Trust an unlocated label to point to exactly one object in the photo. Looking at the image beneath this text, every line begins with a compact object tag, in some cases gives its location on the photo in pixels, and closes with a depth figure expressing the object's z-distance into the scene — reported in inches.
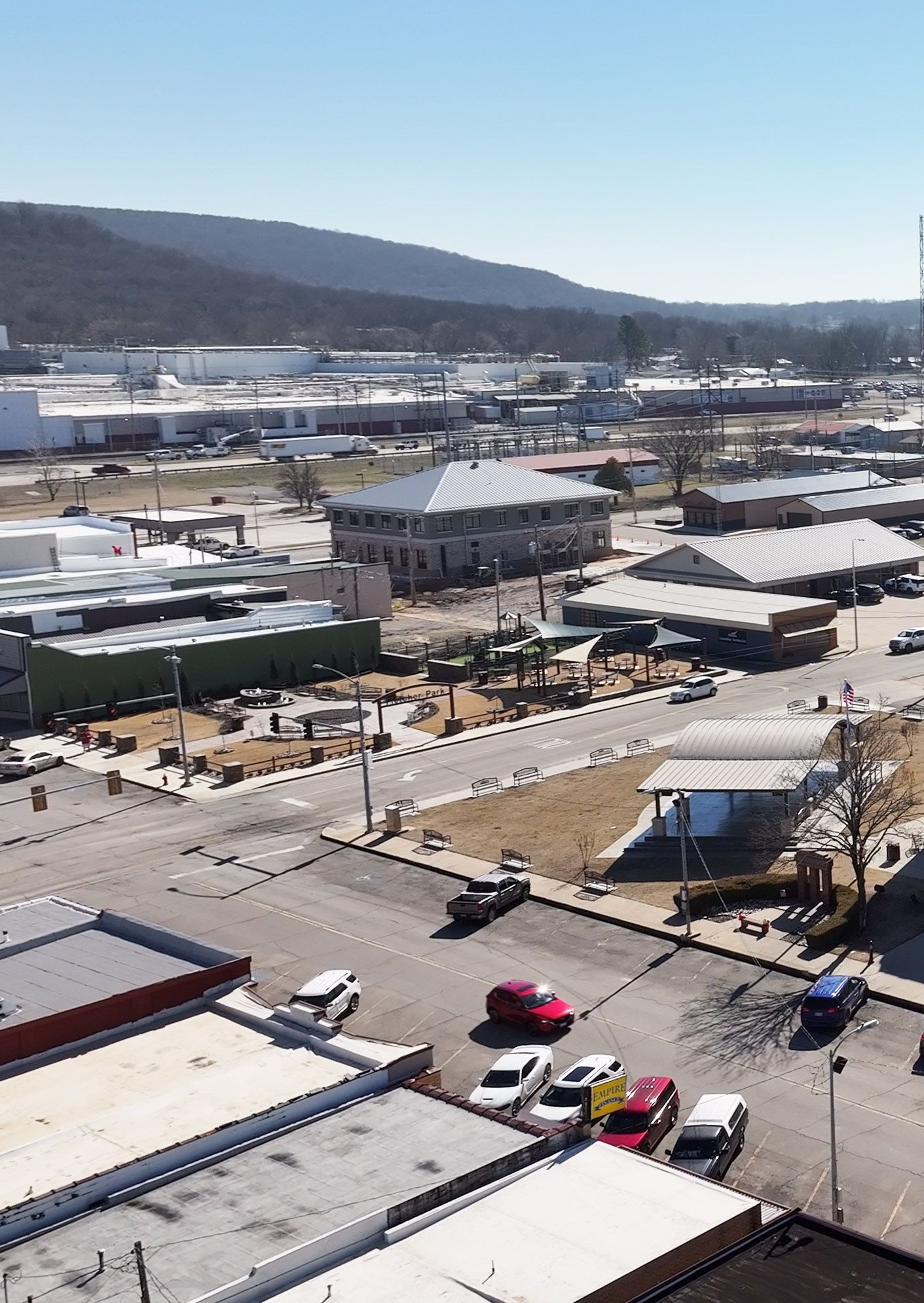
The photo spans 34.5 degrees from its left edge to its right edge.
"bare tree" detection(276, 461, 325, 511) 5743.1
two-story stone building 4077.3
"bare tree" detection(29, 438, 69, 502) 6368.1
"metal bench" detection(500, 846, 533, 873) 1754.4
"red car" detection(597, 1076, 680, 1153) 1074.7
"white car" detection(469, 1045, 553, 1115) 1153.4
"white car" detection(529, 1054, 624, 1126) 1112.2
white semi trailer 7534.5
